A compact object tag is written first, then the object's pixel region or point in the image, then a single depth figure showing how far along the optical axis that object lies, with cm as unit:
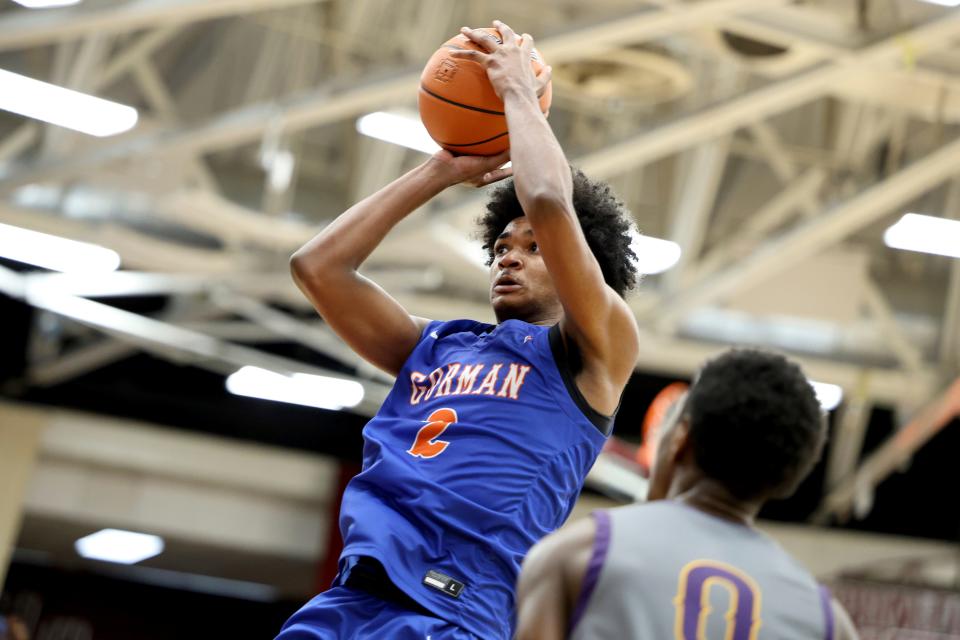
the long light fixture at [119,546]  1845
